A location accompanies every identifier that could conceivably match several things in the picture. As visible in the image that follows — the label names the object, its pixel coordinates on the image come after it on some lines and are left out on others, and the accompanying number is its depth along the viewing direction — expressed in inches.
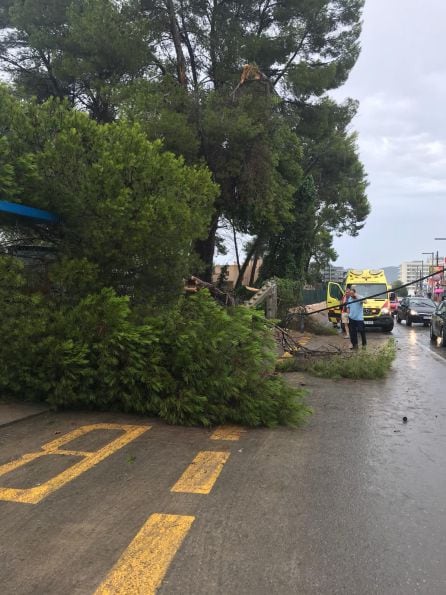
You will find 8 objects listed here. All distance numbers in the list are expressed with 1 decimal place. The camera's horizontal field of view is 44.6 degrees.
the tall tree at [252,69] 731.4
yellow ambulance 855.7
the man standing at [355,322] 555.8
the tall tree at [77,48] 699.4
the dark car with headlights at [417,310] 1061.1
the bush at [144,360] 256.4
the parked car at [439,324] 665.6
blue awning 267.3
